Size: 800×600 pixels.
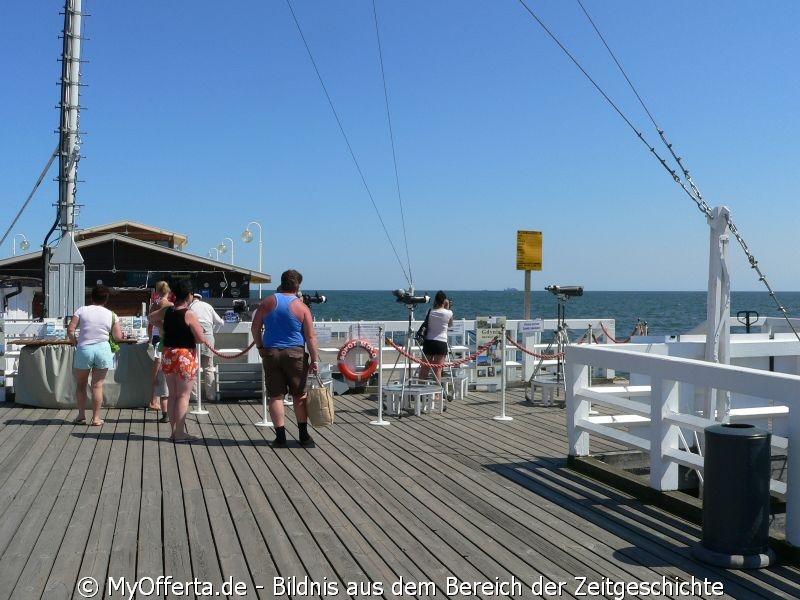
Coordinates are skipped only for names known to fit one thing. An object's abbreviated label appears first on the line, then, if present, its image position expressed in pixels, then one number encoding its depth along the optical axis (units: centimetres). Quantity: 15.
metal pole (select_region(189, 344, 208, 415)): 1007
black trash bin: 451
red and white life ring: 1182
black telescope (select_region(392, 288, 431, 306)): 1057
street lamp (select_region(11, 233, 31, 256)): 2892
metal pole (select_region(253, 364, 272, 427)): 928
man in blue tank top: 772
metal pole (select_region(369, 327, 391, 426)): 952
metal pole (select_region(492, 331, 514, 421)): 1003
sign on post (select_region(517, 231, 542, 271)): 1382
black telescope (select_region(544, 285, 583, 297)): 1180
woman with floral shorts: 809
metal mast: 1487
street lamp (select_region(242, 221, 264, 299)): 2558
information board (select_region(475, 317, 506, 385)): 1261
